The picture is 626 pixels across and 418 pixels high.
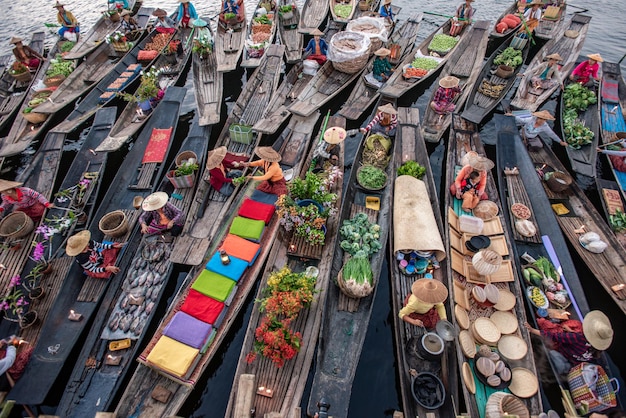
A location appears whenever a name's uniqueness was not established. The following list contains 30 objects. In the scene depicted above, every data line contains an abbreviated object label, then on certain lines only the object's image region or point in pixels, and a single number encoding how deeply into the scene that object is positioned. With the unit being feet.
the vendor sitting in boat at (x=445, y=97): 43.78
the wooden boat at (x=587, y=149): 38.12
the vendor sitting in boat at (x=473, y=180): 33.55
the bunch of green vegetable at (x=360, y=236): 30.32
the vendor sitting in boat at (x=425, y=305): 22.86
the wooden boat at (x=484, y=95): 43.19
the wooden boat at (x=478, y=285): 23.36
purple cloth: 24.85
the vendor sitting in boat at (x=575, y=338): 22.40
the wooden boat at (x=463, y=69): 42.95
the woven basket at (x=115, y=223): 32.16
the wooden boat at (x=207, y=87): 44.15
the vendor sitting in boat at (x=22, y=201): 32.17
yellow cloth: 23.52
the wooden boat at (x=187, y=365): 22.89
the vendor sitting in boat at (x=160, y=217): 30.76
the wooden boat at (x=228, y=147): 30.99
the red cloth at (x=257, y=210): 32.68
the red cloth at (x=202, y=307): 26.23
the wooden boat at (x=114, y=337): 23.48
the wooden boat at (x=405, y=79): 47.24
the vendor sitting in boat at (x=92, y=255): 29.09
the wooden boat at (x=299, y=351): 22.36
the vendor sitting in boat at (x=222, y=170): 34.05
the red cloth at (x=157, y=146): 40.40
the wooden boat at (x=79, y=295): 24.17
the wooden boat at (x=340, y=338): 22.74
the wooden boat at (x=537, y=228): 27.76
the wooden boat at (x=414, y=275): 22.86
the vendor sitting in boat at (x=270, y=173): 33.88
